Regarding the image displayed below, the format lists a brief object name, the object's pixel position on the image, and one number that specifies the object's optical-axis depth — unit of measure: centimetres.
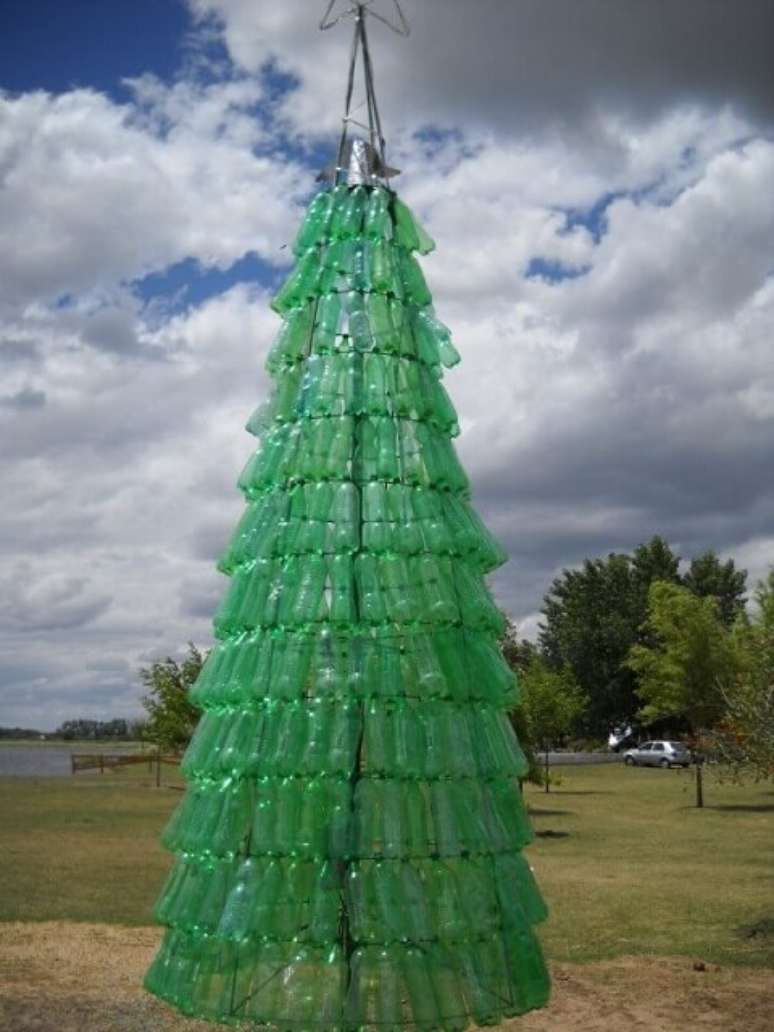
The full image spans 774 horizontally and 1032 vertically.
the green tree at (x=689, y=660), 3562
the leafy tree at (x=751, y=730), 1348
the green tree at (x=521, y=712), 2820
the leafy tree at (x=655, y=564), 7181
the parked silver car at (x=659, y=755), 5669
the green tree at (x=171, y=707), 3688
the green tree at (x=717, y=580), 7256
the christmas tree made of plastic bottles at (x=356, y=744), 590
